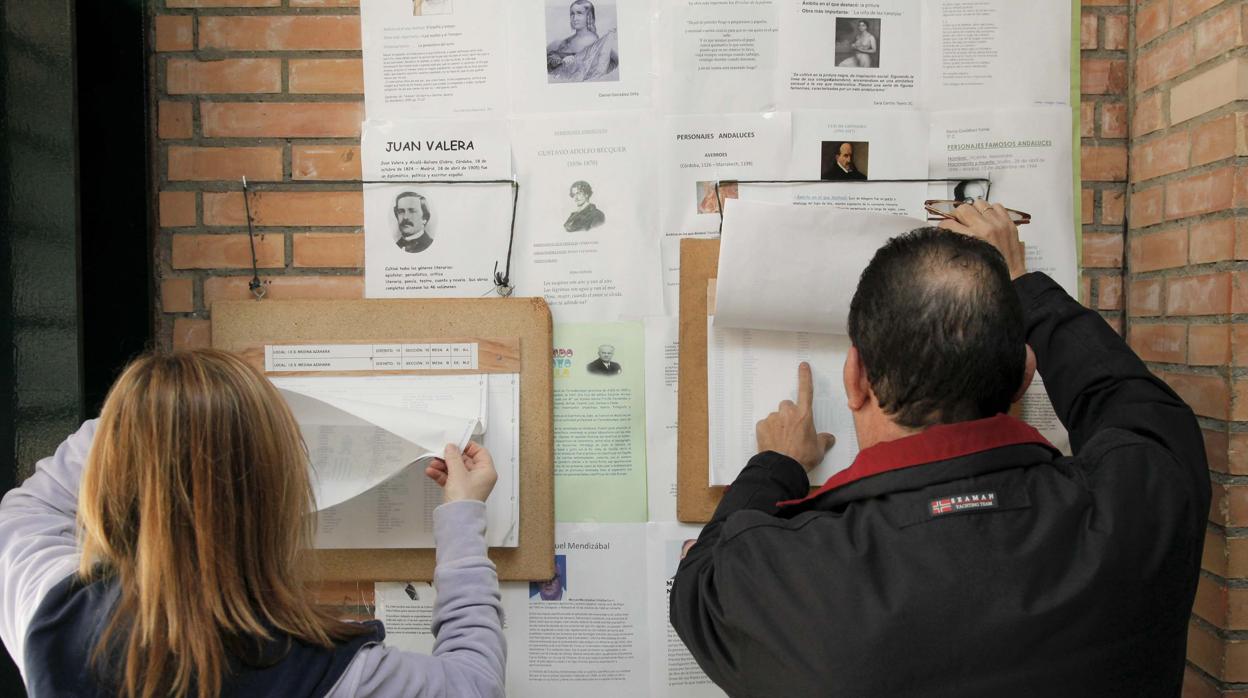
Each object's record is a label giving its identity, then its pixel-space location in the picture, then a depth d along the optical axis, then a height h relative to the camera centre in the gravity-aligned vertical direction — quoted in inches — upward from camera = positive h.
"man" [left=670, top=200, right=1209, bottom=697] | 34.1 -10.5
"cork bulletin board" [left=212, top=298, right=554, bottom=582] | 59.2 -3.3
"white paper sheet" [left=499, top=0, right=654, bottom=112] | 59.6 +18.3
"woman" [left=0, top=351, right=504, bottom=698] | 33.7 -11.6
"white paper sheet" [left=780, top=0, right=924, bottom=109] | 59.3 +18.2
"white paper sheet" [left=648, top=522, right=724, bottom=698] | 60.2 -24.2
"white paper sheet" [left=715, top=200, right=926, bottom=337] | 55.1 +3.2
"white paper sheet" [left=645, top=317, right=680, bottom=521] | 60.2 -8.9
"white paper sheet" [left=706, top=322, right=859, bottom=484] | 58.3 -5.8
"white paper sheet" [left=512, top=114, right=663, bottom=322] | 60.1 +6.4
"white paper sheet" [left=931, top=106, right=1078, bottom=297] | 59.1 +10.1
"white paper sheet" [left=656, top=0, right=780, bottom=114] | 59.2 +18.1
